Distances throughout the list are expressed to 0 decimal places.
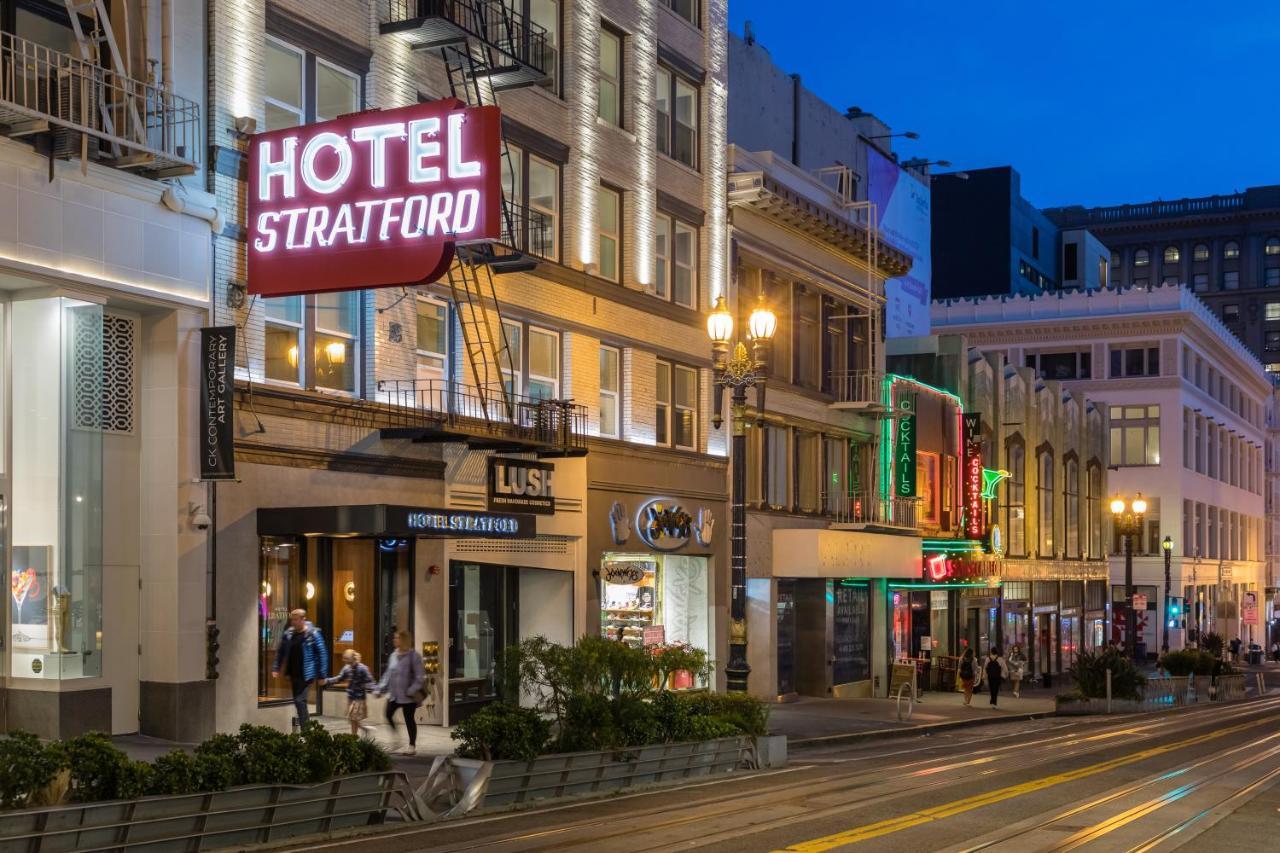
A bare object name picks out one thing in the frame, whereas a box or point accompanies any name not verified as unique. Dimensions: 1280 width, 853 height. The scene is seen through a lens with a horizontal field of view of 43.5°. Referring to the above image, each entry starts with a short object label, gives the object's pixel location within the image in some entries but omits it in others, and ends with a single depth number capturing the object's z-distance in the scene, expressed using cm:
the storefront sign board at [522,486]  2875
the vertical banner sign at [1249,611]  7919
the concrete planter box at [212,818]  1309
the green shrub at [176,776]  1446
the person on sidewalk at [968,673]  4231
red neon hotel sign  2209
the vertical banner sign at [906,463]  4659
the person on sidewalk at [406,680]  2180
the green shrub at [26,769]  1349
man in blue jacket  2183
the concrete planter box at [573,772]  1755
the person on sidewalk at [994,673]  4247
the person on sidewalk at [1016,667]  4875
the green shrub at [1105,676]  4497
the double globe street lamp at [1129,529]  5559
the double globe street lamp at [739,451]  2617
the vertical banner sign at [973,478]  5062
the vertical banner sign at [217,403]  2169
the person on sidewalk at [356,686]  2152
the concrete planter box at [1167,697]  4419
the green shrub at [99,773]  1401
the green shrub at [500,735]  1831
